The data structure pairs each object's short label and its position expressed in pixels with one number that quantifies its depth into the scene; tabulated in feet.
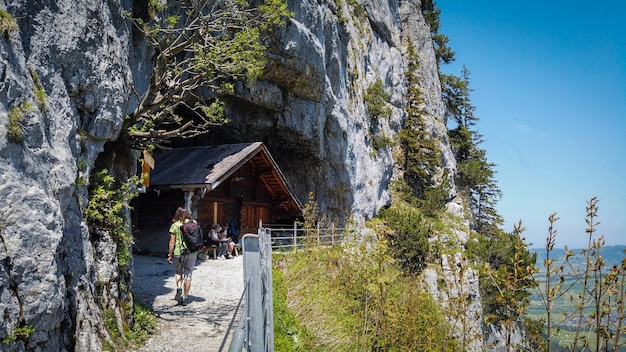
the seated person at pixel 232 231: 55.36
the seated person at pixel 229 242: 51.52
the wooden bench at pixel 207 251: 48.14
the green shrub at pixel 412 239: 65.26
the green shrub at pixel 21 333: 13.41
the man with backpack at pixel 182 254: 26.94
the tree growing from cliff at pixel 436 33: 133.39
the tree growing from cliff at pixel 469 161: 118.62
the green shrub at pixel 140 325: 21.14
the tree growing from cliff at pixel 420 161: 96.94
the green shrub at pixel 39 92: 17.61
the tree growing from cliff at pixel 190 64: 29.19
